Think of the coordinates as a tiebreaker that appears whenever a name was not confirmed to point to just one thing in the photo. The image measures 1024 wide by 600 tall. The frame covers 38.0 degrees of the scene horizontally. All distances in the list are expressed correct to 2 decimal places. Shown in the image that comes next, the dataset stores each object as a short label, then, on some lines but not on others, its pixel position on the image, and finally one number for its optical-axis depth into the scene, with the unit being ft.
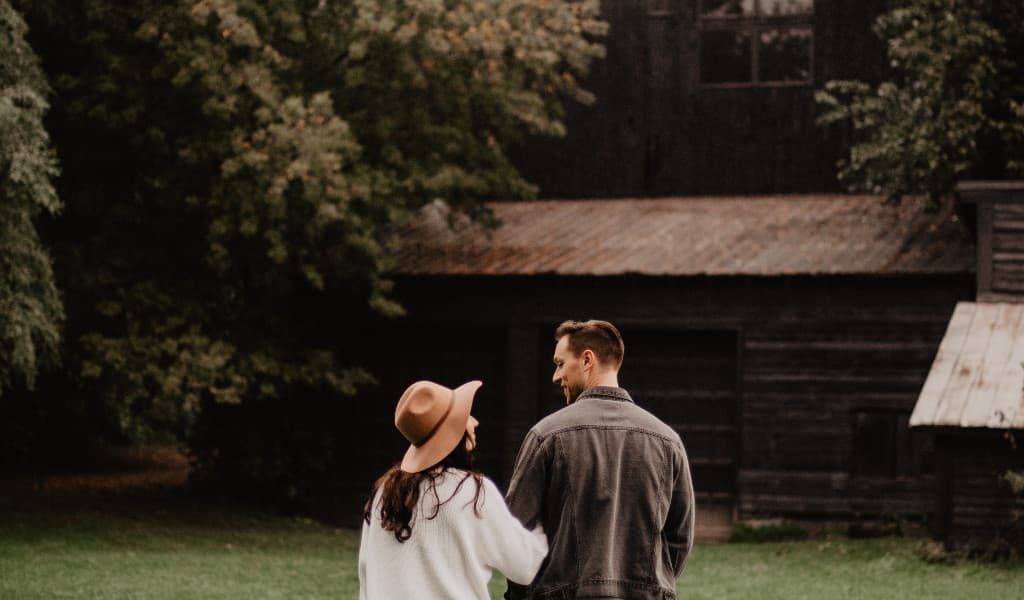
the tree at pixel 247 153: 61.16
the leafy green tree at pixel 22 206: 52.06
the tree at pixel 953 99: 62.95
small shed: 52.24
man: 18.20
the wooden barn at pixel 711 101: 79.71
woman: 17.01
